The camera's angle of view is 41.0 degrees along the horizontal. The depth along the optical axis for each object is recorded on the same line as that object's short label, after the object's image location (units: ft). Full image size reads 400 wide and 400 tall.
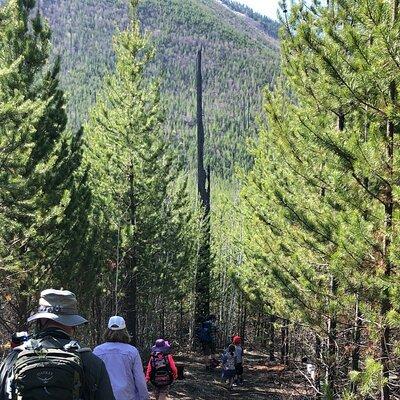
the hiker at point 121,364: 14.88
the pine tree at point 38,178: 32.24
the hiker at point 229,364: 46.21
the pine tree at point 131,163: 48.52
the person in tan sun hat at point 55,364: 7.66
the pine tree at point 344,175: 16.85
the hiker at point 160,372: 26.08
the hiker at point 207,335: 58.49
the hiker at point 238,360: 47.24
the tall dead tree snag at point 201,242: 71.56
